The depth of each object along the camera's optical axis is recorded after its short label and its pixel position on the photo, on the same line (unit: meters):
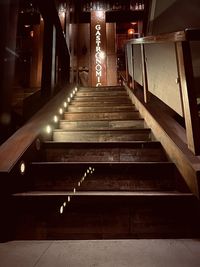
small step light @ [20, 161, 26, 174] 1.83
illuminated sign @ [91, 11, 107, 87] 10.02
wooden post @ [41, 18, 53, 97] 4.30
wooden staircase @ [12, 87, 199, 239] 1.56
